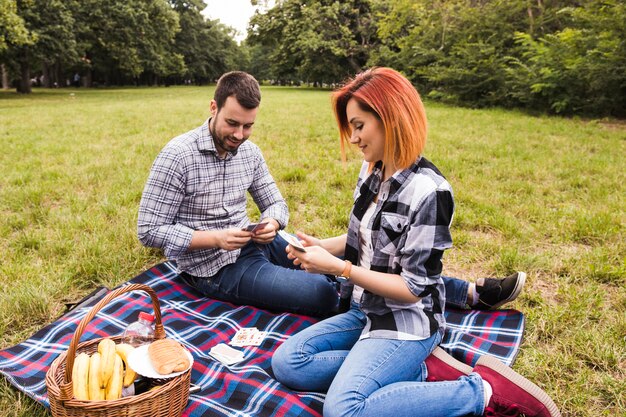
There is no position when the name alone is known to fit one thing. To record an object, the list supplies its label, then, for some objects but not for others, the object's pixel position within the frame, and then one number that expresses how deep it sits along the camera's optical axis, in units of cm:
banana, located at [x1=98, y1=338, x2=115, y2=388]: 202
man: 303
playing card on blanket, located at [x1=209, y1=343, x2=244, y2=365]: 273
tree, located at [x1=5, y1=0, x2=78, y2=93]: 2405
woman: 217
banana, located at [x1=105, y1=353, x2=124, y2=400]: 198
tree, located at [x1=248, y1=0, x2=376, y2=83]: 3119
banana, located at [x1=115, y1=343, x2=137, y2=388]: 210
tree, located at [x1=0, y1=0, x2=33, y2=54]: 1892
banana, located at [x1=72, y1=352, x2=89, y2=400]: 194
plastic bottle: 254
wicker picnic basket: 185
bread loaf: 208
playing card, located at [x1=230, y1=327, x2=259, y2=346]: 291
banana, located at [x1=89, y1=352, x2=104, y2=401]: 196
